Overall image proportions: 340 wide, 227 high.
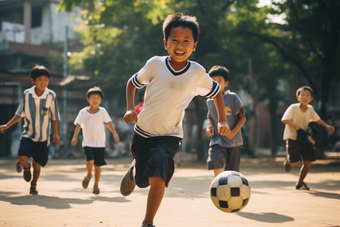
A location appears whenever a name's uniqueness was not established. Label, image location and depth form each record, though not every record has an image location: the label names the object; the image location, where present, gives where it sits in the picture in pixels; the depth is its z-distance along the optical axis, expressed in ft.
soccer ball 13.03
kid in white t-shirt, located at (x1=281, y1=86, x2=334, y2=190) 23.80
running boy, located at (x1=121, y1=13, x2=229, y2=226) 12.22
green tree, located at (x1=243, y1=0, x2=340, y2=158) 50.90
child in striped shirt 22.21
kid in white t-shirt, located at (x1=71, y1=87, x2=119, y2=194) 23.02
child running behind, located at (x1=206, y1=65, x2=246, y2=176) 18.16
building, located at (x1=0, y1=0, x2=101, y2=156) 71.97
